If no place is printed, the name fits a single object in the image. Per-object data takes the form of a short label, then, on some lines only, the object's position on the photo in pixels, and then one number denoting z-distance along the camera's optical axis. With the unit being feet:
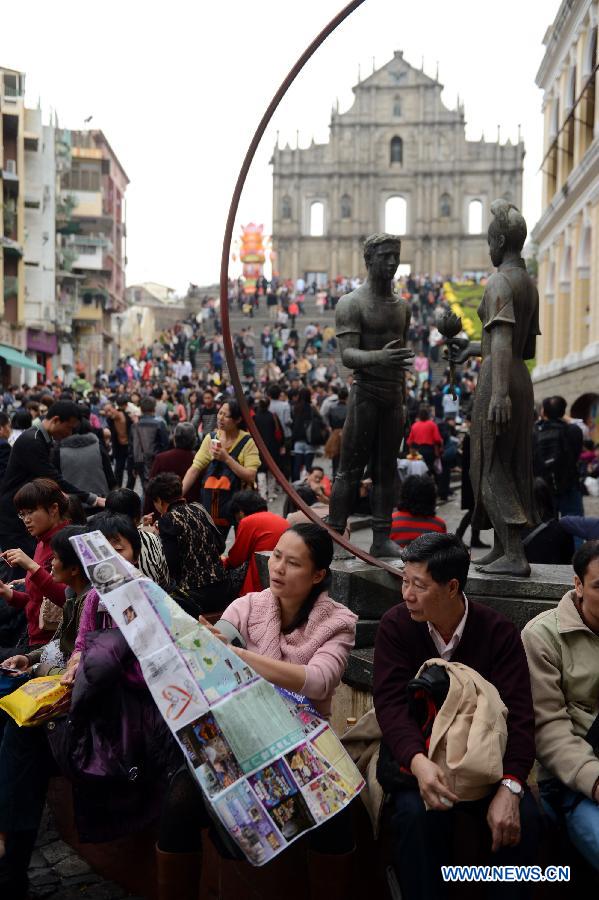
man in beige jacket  11.23
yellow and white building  70.54
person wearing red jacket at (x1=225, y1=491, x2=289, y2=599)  19.34
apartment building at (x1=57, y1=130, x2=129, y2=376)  175.32
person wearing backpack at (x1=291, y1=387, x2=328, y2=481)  47.70
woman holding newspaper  11.30
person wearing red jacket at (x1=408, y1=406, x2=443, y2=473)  43.68
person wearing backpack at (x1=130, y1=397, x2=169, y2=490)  41.04
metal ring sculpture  16.65
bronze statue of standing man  17.90
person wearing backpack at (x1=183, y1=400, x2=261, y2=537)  25.41
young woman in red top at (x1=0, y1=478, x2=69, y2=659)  15.74
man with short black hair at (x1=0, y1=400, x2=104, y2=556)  22.86
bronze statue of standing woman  16.35
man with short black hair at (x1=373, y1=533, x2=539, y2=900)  10.53
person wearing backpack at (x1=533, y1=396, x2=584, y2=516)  30.37
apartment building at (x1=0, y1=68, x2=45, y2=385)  118.32
